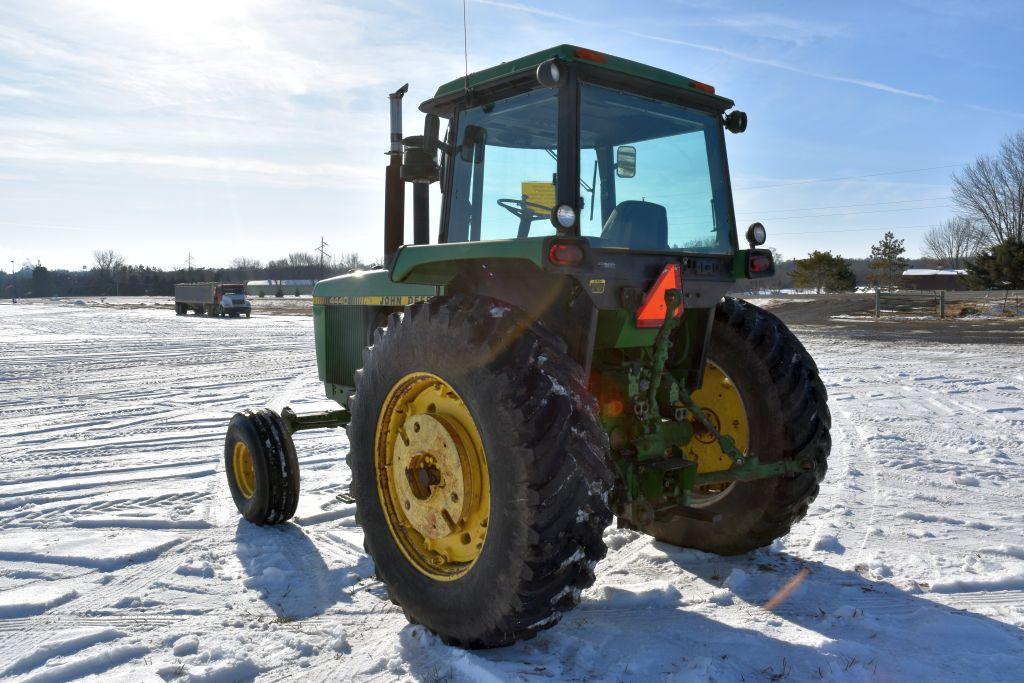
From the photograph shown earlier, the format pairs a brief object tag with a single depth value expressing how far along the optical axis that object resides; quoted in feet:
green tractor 8.57
